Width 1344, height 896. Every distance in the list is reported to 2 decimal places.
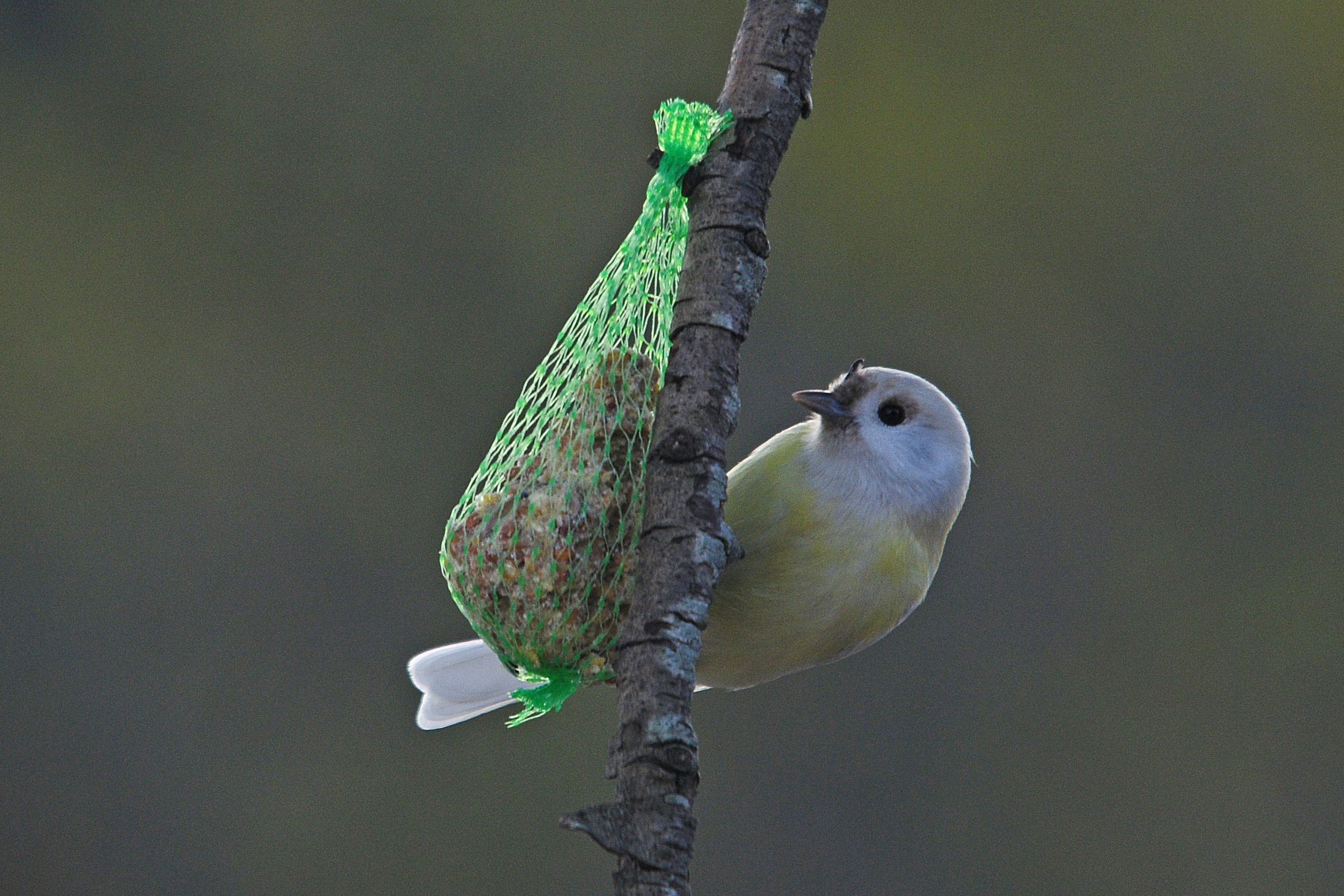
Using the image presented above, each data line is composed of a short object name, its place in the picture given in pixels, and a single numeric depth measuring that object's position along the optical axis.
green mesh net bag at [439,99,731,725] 4.36
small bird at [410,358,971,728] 4.96
